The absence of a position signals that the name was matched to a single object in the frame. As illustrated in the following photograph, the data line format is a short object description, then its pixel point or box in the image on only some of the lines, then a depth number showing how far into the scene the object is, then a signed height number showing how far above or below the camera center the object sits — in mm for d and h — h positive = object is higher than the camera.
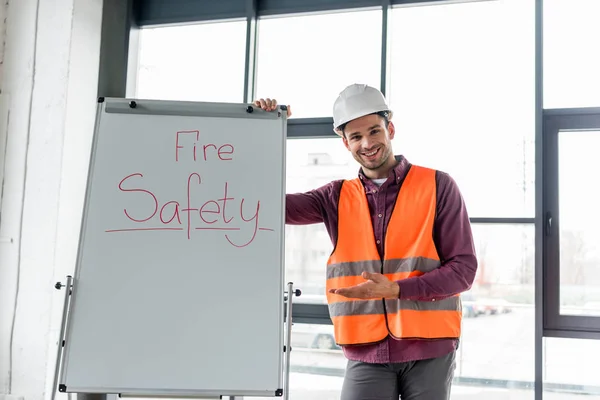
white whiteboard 1695 -3
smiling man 1749 -3
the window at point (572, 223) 2598 +203
